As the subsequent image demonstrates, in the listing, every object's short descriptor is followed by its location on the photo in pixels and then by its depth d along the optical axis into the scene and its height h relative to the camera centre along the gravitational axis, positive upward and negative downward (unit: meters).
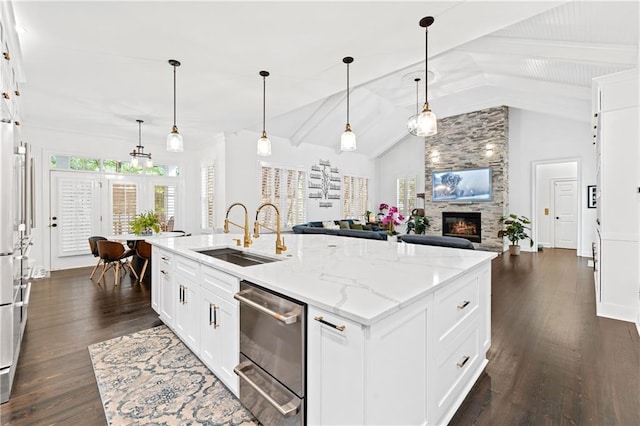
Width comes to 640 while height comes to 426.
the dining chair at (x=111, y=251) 4.68 -0.67
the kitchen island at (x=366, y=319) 1.19 -0.57
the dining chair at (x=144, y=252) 4.88 -0.70
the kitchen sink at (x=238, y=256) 2.54 -0.43
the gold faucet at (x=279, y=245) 2.43 -0.29
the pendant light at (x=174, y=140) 3.18 +0.75
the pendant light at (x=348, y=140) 3.15 +0.75
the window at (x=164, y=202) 7.00 +0.19
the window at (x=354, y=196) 9.59 +0.48
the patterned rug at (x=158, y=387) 1.83 -1.27
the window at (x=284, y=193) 7.20 +0.44
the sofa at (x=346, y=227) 4.93 -0.41
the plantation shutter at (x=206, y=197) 7.00 +0.31
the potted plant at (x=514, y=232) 7.27 -0.52
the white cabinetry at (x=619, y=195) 3.08 +0.18
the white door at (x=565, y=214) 8.15 -0.09
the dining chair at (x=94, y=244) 5.03 -0.59
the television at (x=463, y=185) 7.89 +0.72
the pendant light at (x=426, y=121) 2.72 +0.83
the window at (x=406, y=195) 9.97 +0.53
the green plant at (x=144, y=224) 5.23 -0.26
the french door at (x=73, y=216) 5.75 -0.14
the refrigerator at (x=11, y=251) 1.99 -0.31
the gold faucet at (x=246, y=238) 2.77 -0.27
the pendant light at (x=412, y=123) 5.28 +1.60
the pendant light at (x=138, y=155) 5.35 +1.00
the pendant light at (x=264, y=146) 3.47 +0.76
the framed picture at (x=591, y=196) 6.74 +0.34
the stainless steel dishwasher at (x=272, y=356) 1.37 -0.76
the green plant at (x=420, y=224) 8.95 -0.41
